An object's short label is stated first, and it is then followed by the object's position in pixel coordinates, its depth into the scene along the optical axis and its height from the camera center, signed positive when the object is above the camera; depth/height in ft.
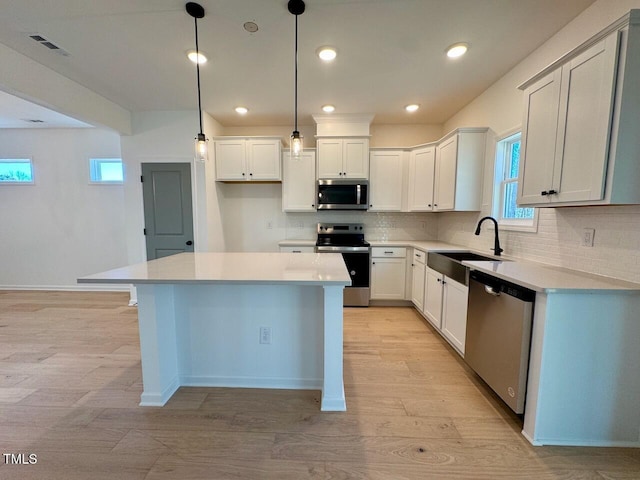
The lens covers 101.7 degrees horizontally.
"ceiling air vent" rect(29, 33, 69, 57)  6.91 +4.73
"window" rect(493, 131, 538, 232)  8.31 +1.23
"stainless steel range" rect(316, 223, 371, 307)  11.84 -2.14
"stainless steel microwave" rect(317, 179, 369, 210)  12.34 +1.11
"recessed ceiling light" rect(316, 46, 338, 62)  7.29 +4.70
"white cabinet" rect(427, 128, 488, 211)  9.78 +1.98
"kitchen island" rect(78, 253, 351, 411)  5.91 -2.91
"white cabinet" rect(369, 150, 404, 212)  12.55 +1.81
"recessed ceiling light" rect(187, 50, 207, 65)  7.55 +4.73
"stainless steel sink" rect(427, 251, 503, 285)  7.54 -1.43
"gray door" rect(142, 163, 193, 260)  11.89 +0.40
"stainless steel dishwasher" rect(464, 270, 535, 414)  5.02 -2.48
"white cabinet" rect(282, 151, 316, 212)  12.67 +1.68
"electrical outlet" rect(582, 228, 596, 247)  5.74 -0.34
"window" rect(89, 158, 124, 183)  14.08 +2.41
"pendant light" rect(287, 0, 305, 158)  5.72 +4.62
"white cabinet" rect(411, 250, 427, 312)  10.59 -2.52
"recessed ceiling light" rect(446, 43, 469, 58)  7.11 +4.73
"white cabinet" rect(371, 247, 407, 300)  11.96 -2.48
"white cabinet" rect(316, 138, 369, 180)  12.17 +2.80
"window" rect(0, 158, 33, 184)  14.08 +2.33
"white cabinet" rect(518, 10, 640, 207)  4.34 +1.84
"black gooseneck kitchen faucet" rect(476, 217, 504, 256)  8.33 -0.75
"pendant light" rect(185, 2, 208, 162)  5.81 +4.63
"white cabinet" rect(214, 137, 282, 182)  12.48 +2.82
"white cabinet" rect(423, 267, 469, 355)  7.55 -2.86
